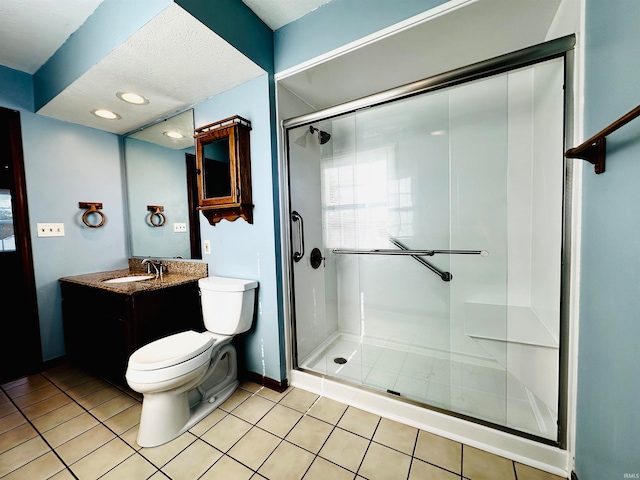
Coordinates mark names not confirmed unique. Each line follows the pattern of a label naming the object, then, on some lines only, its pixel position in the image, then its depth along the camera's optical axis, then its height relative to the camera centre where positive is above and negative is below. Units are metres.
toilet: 1.30 -0.75
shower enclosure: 1.46 -0.18
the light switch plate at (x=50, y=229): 2.04 +0.06
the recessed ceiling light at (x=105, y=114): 2.02 +1.01
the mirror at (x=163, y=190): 2.15 +0.40
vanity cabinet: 1.62 -0.62
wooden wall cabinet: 1.67 +0.43
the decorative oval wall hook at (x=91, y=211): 2.26 +0.22
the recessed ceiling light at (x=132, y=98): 1.81 +1.02
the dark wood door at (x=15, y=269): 1.91 -0.25
